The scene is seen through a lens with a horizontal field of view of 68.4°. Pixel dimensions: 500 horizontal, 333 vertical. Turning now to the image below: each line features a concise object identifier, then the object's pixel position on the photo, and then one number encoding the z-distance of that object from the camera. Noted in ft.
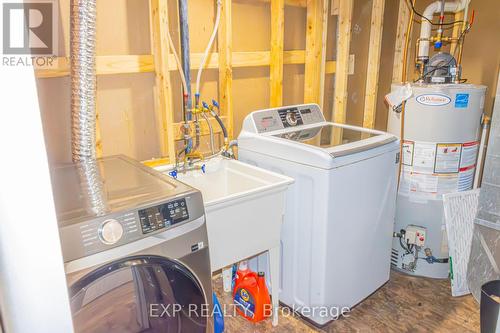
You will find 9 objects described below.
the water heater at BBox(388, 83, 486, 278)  7.18
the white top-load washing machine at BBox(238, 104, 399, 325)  5.87
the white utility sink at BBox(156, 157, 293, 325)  5.17
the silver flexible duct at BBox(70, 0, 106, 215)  4.43
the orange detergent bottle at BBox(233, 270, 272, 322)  6.49
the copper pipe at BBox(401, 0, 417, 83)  7.57
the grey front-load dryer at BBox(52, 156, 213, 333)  3.35
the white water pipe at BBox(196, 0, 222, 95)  6.40
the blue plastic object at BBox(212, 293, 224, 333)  5.64
